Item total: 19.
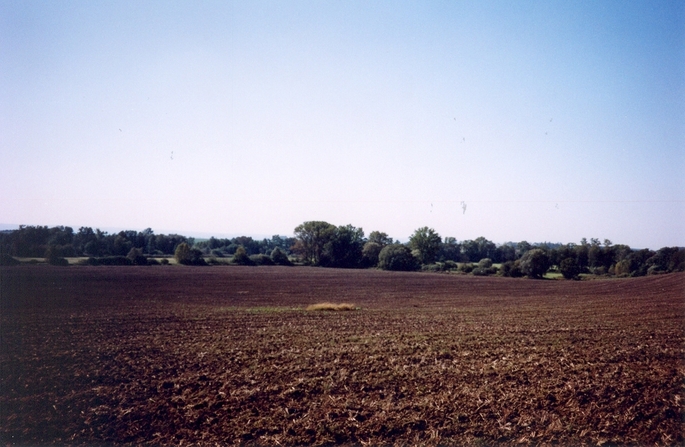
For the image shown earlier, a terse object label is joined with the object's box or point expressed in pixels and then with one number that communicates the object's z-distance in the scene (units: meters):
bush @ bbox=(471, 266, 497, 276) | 92.56
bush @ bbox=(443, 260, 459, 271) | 106.99
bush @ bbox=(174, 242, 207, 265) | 102.56
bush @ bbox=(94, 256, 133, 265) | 85.86
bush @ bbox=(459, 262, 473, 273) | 97.88
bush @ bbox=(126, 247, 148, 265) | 91.94
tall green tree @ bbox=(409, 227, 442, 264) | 126.62
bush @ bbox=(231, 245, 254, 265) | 112.88
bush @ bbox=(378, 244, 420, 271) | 109.31
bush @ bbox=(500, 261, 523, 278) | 89.06
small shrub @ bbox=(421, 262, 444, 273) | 106.79
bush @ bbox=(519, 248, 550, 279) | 86.94
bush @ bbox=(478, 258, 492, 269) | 95.38
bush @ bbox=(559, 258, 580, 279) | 82.62
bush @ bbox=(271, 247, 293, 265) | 118.19
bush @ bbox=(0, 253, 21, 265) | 67.39
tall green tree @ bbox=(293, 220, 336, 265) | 121.44
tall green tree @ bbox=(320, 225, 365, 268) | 119.25
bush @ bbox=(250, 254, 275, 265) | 114.56
